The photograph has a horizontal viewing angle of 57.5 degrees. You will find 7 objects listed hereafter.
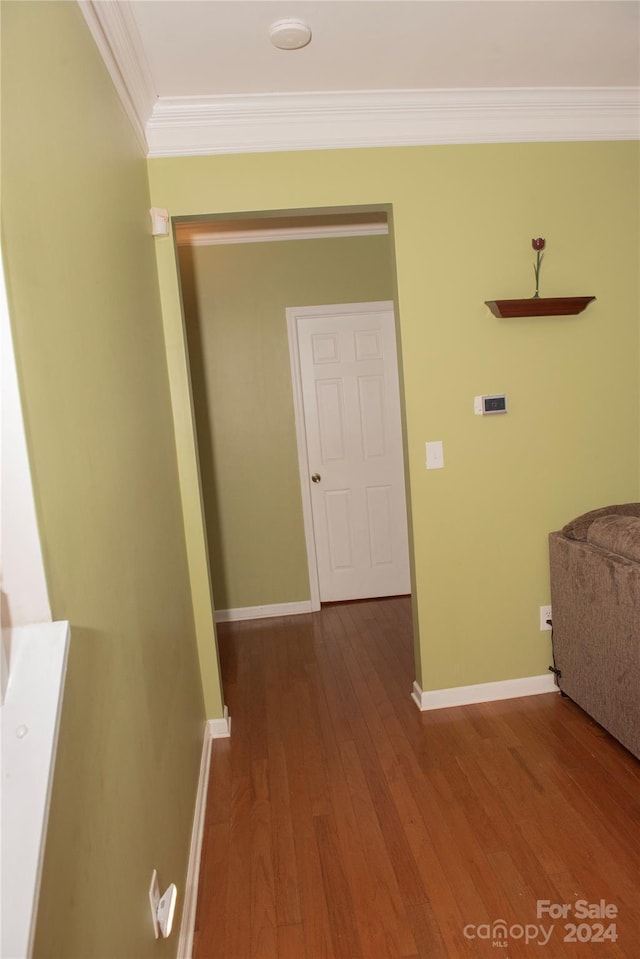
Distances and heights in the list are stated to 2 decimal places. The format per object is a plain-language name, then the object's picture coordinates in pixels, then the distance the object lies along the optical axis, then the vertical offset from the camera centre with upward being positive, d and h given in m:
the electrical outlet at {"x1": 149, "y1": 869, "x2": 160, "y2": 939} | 1.34 -1.07
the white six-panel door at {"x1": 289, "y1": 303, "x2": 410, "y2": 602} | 4.06 -0.21
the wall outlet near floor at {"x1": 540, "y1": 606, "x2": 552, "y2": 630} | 2.79 -1.00
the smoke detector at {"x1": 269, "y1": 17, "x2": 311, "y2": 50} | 1.83 +1.24
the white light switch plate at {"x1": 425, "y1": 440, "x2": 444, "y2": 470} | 2.61 -0.19
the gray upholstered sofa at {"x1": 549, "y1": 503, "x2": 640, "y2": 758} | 2.18 -0.86
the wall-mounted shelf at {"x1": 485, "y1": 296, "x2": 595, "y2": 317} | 2.47 +0.42
